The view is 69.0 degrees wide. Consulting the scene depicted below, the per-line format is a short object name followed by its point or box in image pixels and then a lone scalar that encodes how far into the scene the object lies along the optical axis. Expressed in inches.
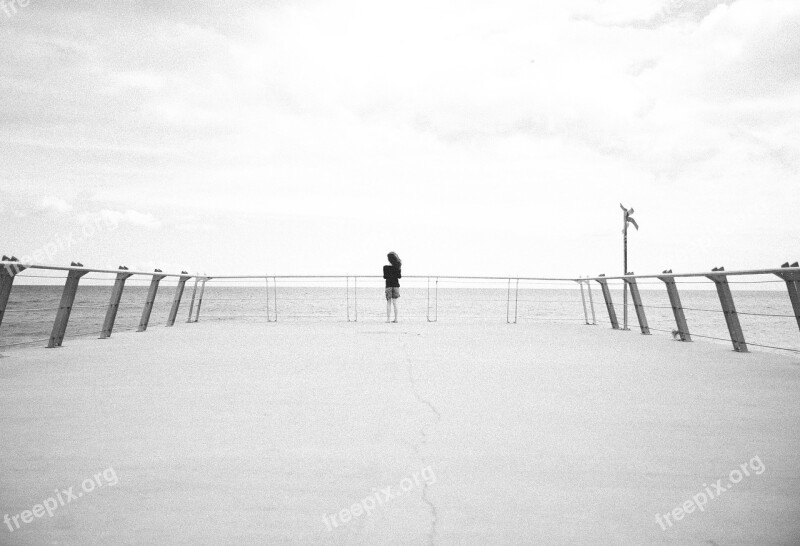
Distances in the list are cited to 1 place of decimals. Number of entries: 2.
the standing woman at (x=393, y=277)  516.7
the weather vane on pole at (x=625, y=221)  728.3
